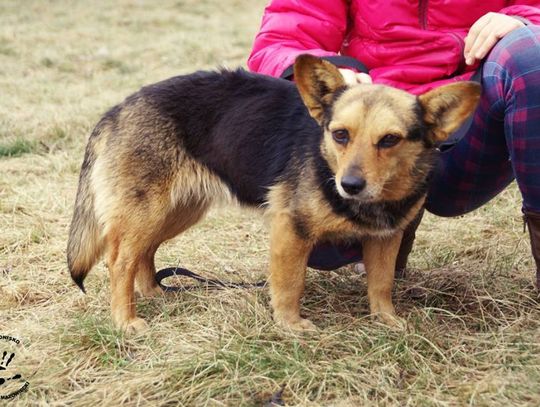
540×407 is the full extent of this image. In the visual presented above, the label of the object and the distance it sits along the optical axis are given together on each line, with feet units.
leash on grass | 11.90
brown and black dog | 9.27
